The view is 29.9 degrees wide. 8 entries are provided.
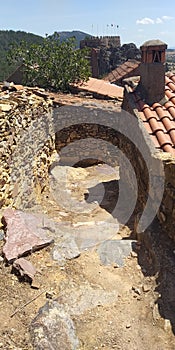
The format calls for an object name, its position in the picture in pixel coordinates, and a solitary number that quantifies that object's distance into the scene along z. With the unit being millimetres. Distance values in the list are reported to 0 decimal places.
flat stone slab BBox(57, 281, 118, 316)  4137
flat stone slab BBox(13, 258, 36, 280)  4539
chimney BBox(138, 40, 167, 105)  6676
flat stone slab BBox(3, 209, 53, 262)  4965
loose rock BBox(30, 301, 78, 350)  3535
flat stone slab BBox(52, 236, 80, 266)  5076
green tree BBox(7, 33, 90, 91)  13180
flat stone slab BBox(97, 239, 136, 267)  5094
